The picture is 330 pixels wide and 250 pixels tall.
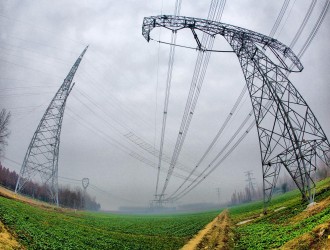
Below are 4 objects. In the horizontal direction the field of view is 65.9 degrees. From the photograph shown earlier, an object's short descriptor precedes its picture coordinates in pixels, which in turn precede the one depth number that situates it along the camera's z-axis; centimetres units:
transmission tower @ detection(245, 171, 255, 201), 19312
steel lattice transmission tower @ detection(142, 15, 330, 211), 2314
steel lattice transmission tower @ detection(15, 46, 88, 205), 5266
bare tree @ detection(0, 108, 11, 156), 6462
